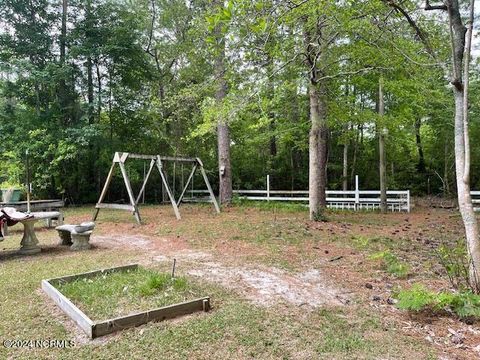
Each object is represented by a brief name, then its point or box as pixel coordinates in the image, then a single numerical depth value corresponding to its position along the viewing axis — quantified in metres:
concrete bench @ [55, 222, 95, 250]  5.62
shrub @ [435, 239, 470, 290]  3.33
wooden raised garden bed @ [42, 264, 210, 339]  2.58
